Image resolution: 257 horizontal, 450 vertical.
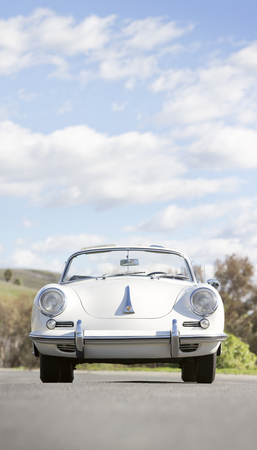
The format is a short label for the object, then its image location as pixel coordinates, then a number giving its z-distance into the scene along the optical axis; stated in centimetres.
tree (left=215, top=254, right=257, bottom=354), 3325
